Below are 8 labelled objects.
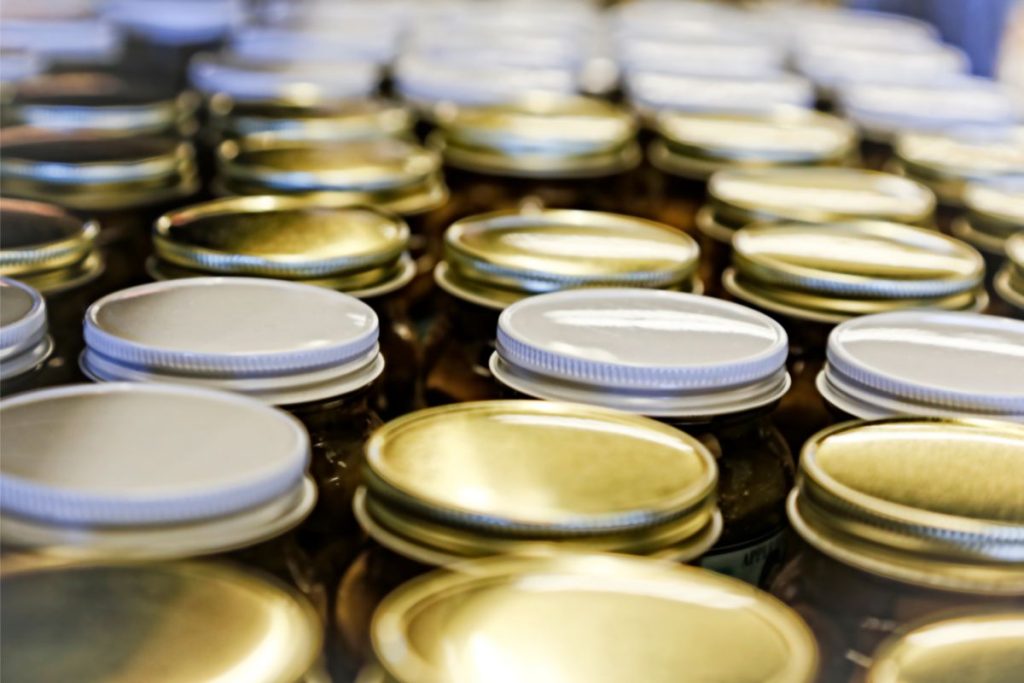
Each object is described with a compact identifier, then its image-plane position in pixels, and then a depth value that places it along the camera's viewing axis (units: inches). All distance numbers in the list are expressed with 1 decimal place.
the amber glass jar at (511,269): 23.2
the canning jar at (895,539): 15.6
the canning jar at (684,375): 18.8
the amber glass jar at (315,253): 23.1
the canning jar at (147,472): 14.1
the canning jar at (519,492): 14.9
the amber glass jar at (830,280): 24.2
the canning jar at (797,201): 29.4
